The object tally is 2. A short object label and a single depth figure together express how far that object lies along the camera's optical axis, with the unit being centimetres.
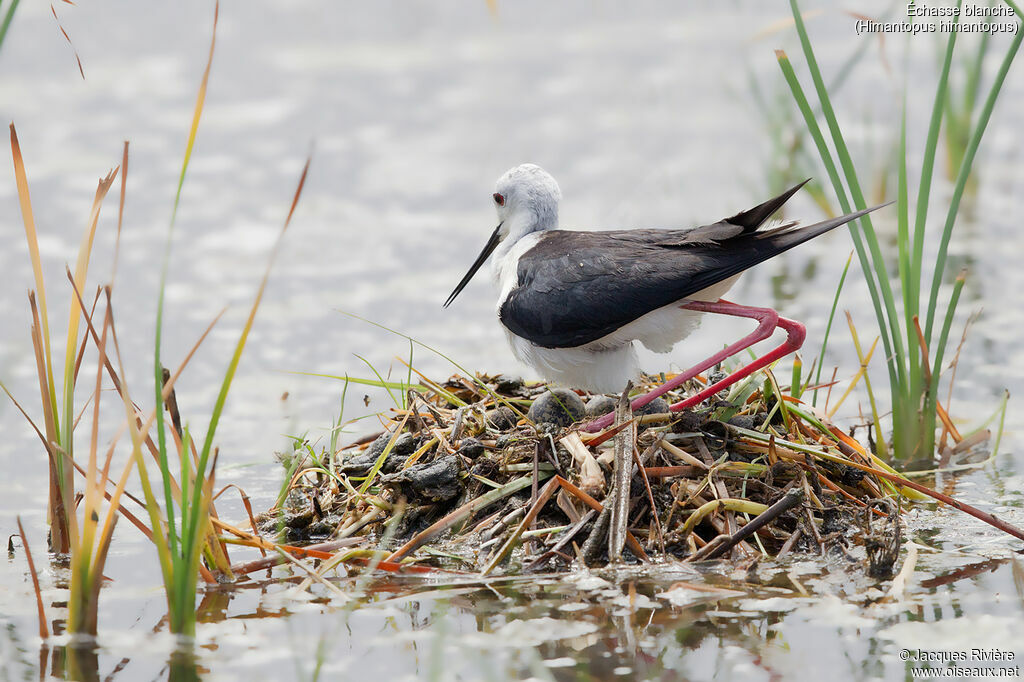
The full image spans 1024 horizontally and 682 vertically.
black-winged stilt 977
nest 916
